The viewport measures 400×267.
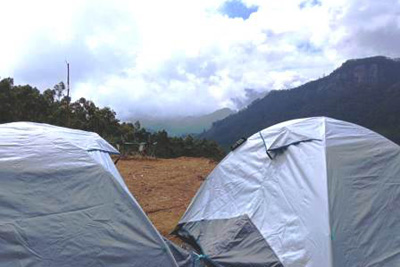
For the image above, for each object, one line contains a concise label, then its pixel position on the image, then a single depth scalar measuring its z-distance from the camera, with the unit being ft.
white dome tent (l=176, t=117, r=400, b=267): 15.21
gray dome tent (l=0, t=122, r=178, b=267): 12.37
